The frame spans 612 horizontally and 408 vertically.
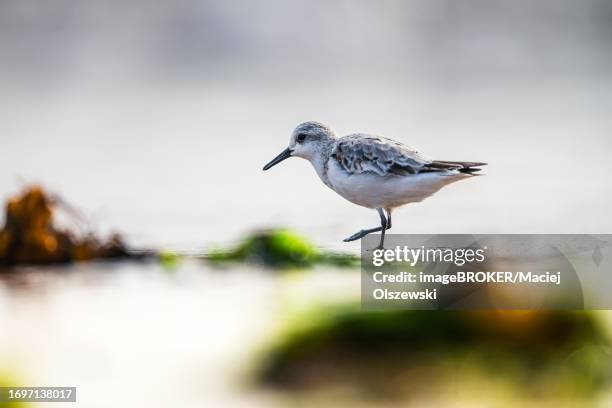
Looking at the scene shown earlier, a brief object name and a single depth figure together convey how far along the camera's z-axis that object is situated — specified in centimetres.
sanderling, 662
